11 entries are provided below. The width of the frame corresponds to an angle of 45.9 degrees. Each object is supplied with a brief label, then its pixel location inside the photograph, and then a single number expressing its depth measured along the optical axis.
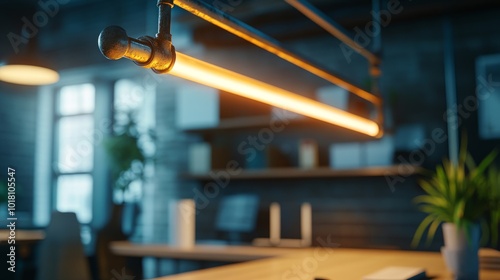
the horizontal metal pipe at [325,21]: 1.84
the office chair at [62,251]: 3.00
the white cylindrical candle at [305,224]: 4.81
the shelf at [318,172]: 4.60
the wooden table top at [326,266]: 2.41
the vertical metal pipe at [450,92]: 4.60
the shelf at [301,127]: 4.96
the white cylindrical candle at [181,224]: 4.40
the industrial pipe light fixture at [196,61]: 1.12
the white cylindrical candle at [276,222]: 4.98
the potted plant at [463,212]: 2.25
